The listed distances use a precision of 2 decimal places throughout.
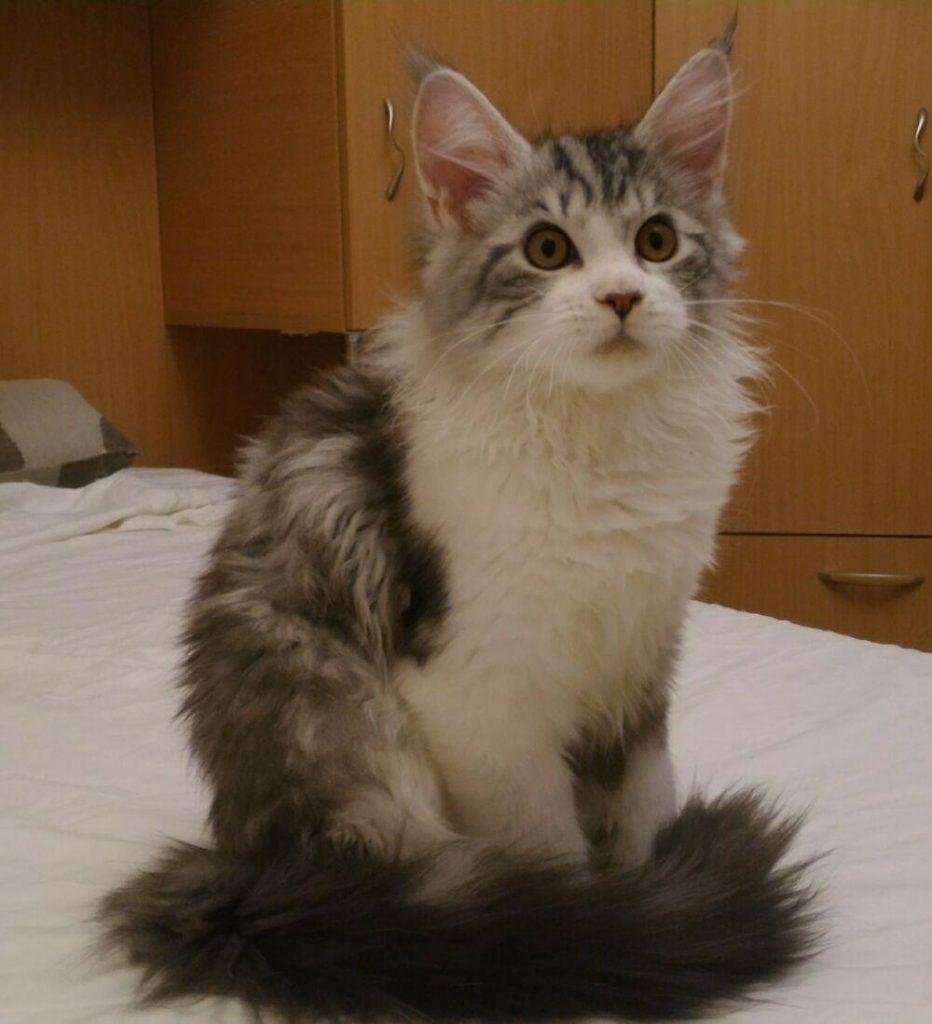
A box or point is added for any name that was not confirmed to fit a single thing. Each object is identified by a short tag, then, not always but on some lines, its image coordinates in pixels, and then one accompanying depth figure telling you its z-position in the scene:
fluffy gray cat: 0.93
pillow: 2.91
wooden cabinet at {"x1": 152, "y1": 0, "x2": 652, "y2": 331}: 2.78
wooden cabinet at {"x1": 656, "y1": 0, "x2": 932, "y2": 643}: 2.90
